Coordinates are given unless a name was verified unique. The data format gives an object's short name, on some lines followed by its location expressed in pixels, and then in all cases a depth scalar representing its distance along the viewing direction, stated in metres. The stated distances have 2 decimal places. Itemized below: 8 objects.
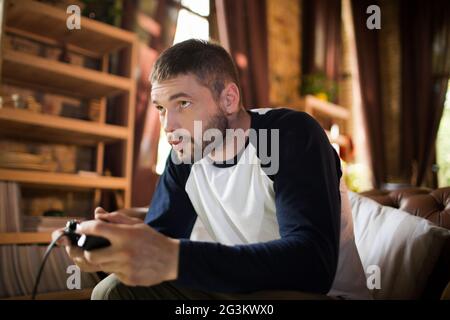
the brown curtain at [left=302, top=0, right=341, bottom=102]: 5.23
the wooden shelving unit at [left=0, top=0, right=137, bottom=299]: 2.30
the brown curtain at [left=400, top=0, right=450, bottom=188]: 5.29
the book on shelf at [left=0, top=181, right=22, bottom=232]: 2.23
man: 0.62
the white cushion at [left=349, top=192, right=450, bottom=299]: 1.12
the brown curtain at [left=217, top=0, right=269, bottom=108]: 3.77
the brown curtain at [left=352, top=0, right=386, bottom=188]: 5.53
